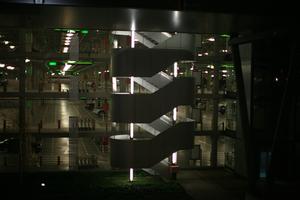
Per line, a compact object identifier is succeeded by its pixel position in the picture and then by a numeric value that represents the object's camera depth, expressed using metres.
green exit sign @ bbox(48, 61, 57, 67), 21.43
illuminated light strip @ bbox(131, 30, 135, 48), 18.62
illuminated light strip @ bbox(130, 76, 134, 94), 18.29
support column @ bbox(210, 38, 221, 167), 22.77
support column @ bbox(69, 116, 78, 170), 21.41
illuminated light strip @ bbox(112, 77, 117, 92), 19.36
